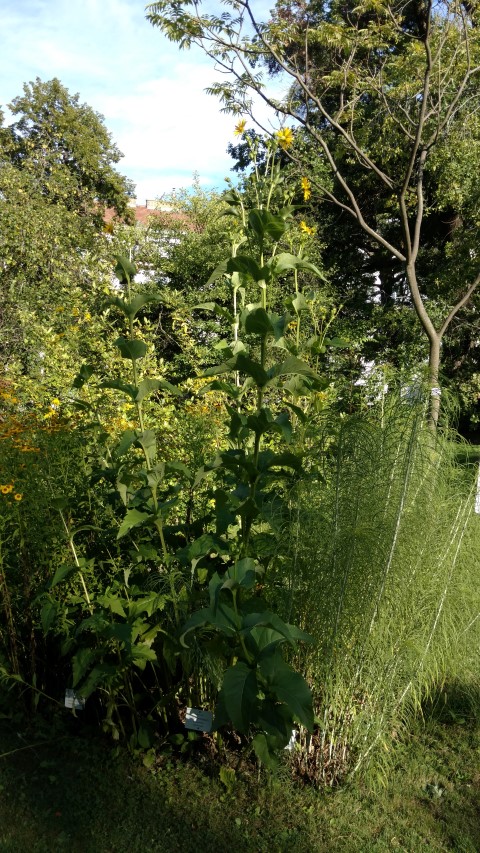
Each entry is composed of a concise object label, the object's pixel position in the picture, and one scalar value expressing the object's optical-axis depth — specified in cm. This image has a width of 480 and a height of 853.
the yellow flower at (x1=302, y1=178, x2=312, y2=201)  318
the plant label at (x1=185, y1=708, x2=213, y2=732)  265
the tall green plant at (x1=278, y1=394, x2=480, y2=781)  265
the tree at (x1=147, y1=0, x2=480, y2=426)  740
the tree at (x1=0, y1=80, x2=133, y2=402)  555
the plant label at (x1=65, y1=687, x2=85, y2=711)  282
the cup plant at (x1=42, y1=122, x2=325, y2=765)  217
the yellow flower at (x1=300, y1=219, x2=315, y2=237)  367
